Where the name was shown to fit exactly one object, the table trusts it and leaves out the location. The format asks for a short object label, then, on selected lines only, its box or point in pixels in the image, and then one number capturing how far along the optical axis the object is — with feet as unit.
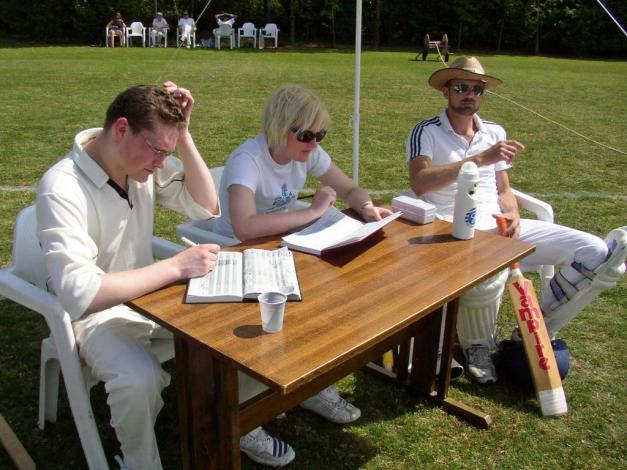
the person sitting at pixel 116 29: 78.69
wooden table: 5.18
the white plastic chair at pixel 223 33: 80.02
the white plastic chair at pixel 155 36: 78.66
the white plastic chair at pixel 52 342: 6.57
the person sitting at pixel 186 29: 76.23
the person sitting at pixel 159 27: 78.18
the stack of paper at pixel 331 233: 7.50
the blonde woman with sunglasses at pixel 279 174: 8.13
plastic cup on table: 5.35
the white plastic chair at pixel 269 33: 83.46
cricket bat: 8.84
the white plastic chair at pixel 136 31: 79.61
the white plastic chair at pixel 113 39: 78.66
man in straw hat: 9.55
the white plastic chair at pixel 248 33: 82.38
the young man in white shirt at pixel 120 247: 5.88
